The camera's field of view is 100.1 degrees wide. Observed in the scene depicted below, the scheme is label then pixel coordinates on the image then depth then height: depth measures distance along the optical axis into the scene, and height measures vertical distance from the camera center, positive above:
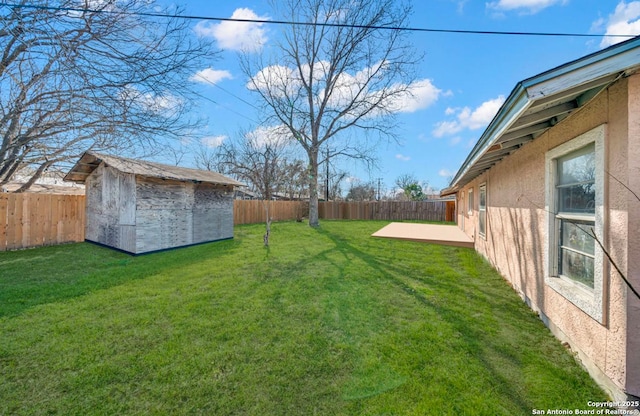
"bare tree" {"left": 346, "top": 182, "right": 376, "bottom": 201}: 41.06 +2.65
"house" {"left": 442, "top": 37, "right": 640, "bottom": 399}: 1.86 +0.10
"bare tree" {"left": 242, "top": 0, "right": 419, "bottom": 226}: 15.38 +7.81
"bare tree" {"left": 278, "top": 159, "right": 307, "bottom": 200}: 26.15 +3.37
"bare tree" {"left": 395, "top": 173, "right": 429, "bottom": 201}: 35.62 +3.17
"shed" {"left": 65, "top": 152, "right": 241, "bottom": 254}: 7.75 +0.11
